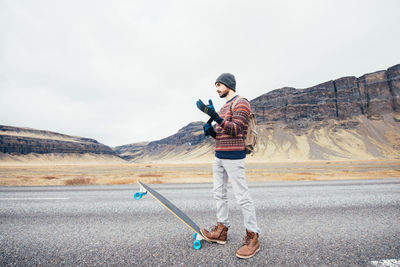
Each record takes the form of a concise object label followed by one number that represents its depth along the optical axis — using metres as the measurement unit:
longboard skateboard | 2.67
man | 2.62
